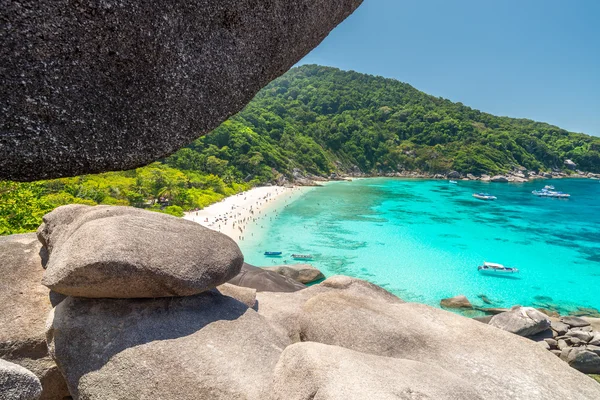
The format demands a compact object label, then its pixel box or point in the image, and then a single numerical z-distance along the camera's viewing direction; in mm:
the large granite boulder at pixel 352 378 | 4125
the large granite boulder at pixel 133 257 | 5289
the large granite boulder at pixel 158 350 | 4809
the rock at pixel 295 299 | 7258
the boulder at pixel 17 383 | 2600
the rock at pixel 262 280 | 13391
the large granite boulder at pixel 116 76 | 1540
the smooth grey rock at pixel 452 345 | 5977
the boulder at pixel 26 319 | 5781
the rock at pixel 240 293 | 7680
